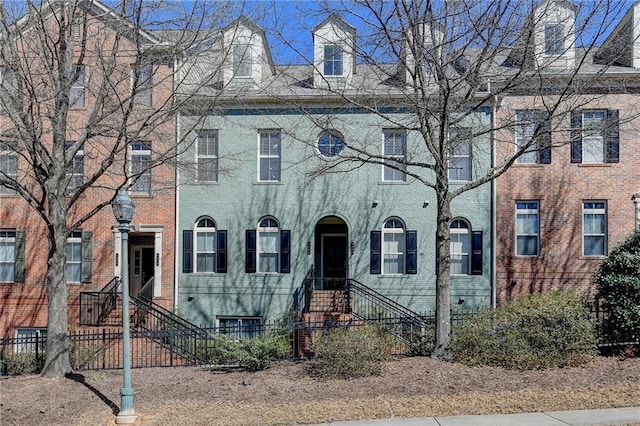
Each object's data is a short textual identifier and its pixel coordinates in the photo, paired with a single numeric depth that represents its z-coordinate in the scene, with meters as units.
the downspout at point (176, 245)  19.41
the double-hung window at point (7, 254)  19.55
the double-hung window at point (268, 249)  19.55
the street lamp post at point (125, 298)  9.60
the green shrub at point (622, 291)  11.85
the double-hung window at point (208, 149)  19.77
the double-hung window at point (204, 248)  19.56
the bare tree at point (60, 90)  11.90
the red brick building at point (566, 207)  18.86
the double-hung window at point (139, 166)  18.89
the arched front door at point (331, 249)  20.56
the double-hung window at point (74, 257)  19.53
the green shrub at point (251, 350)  11.92
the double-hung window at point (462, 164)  18.14
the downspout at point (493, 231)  18.94
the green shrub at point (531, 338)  11.30
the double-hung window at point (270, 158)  19.80
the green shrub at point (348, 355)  11.01
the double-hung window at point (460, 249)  19.31
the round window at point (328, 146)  18.32
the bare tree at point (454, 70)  11.55
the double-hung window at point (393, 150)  18.86
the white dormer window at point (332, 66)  18.70
